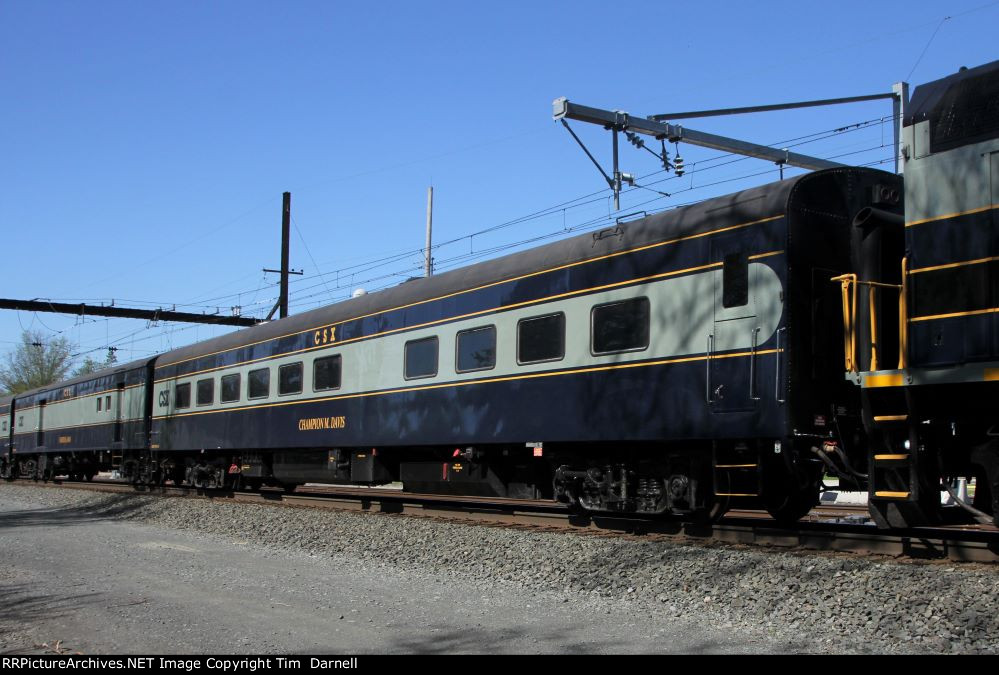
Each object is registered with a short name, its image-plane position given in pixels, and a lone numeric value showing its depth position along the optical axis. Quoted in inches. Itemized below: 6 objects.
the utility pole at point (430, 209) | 1330.2
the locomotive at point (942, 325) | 285.0
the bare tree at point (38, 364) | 2797.7
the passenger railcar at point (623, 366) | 361.4
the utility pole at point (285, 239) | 1326.5
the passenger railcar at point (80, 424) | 1008.9
